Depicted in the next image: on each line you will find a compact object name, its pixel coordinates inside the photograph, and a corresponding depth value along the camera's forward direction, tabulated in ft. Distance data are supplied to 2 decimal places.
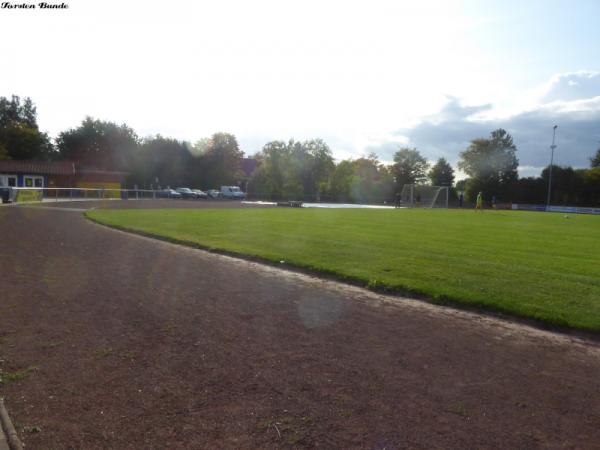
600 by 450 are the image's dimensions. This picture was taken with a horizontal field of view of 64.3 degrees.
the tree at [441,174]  346.74
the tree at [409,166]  338.75
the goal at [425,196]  209.44
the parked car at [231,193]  233.76
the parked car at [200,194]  227.40
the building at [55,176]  187.52
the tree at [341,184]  258.57
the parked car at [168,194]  213.79
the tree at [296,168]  256.52
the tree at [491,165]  287.28
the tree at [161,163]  251.39
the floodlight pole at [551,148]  239.95
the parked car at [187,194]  224.94
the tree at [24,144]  243.60
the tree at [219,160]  266.57
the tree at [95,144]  268.00
